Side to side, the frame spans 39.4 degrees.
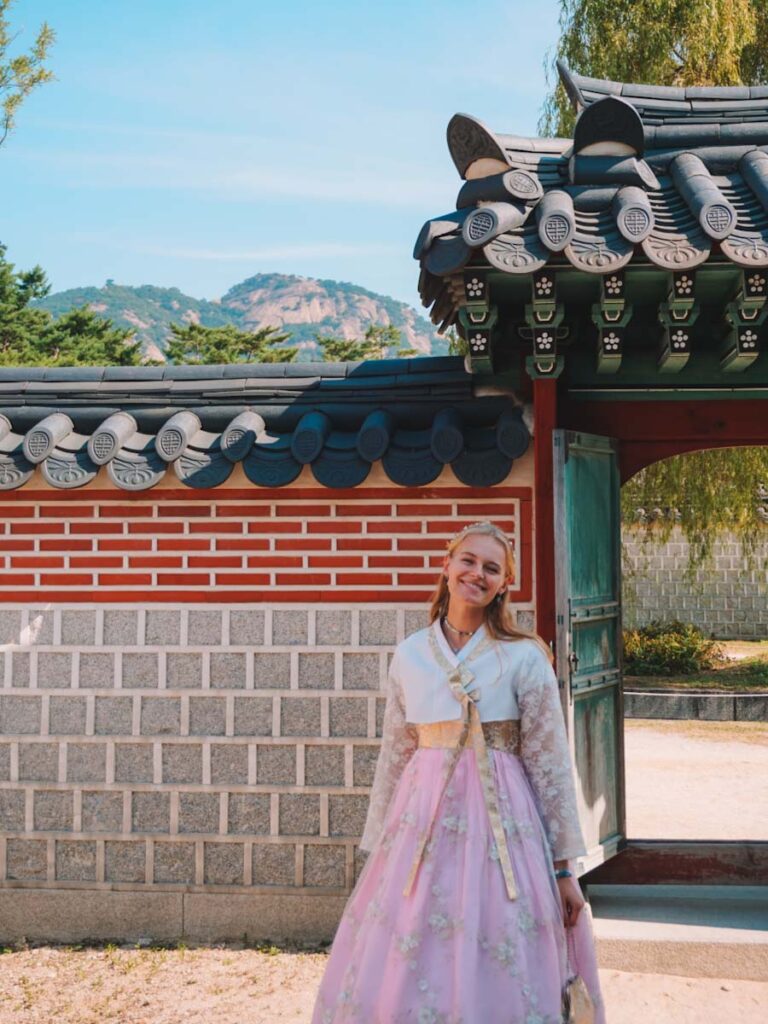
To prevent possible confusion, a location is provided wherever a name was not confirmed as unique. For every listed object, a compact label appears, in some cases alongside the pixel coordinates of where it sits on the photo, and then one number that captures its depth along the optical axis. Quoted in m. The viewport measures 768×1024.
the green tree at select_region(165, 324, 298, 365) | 32.44
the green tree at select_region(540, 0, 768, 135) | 11.66
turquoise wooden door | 4.37
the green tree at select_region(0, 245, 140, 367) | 26.45
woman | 2.81
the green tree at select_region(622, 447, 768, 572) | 11.90
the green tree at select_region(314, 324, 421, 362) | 36.66
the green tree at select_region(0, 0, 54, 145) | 12.49
